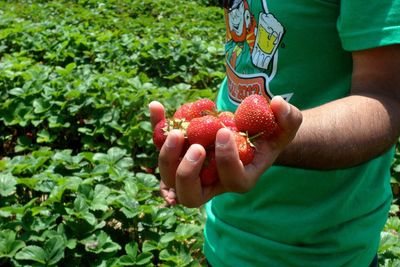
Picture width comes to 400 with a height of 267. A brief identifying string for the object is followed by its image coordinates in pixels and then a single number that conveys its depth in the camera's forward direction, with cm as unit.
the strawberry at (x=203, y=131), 106
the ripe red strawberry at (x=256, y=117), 104
